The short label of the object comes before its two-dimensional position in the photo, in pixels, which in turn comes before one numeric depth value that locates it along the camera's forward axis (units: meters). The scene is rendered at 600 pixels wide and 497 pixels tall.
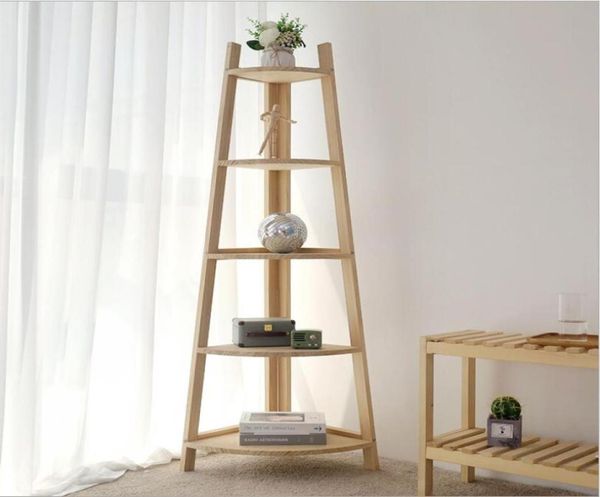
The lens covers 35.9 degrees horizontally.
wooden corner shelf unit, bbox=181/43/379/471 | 3.06
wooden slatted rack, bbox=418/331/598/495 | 2.48
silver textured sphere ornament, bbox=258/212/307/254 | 3.13
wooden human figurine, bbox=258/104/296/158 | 3.29
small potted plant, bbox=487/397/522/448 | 2.73
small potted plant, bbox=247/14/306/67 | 3.18
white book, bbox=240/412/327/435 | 3.05
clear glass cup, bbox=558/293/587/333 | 2.64
